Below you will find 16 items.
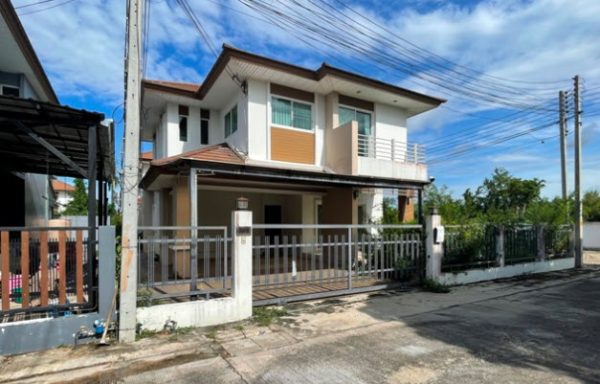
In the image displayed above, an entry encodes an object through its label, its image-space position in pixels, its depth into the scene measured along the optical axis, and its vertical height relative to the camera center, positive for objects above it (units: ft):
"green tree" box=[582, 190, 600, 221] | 87.39 -2.15
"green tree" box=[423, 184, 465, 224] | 35.83 -0.31
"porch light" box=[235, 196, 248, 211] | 21.31 -0.09
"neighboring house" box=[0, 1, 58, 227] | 26.99 +12.06
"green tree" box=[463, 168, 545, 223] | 70.90 +1.93
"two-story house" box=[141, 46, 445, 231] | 37.19 +8.04
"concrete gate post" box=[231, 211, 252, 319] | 20.81 -3.42
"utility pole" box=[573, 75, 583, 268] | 45.52 +2.03
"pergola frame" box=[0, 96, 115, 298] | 16.94 +4.07
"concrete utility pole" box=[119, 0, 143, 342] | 17.06 +0.98
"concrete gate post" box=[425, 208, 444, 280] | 30.37 -4.05
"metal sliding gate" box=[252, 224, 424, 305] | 25.18 -5.36
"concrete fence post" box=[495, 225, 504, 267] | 36.24 -4.59
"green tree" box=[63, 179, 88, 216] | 115.09 +0.55
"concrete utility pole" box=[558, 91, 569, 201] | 52.90 +9.75
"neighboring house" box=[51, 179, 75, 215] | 147.60 +5.35
